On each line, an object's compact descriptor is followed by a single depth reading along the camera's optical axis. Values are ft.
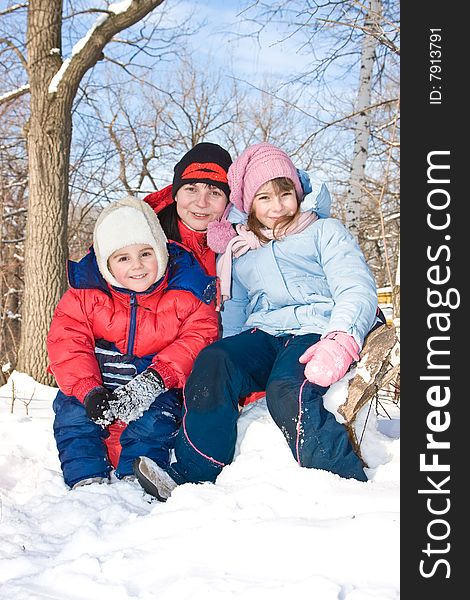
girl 7.26
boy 8.71
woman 10.87
